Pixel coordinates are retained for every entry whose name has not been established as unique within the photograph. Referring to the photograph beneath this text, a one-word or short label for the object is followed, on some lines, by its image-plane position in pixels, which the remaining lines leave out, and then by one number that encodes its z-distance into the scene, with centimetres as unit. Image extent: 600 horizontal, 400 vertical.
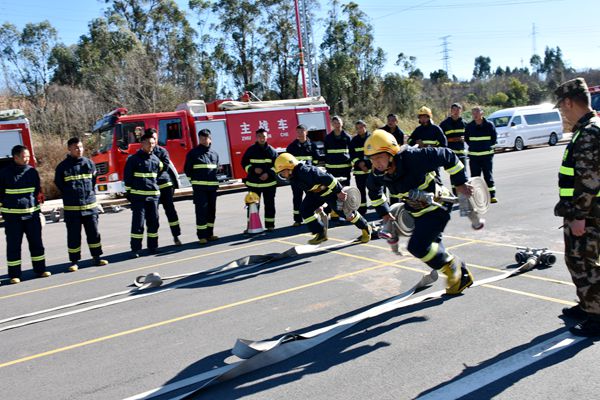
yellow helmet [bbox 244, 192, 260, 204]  972
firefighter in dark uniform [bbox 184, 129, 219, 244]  946
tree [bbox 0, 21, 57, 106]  2886
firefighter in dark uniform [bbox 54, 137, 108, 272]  800
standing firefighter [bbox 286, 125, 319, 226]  1033
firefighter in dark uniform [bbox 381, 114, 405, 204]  1045
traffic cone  973
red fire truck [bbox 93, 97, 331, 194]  1625
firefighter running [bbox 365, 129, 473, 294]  487
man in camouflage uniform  381
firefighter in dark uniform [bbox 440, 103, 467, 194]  1125
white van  2708
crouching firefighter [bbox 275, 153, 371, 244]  710
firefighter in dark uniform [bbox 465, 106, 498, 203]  1092
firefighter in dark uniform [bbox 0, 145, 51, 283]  761
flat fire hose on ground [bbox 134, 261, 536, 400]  377
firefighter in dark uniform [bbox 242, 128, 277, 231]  975
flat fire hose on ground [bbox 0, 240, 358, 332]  590
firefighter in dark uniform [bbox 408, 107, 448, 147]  1029
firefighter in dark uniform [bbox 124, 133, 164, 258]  864
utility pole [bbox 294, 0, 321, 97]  2528
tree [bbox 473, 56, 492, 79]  10788
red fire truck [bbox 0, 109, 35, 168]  1475
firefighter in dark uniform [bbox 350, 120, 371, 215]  1030
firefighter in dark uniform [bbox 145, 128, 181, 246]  930
